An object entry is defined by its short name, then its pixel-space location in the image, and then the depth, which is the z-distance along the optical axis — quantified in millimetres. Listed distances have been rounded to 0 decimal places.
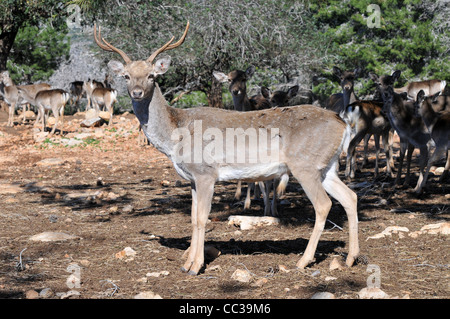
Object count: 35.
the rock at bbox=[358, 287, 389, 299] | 4238
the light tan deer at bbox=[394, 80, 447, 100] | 17328
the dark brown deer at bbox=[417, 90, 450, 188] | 9273
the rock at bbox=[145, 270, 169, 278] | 5141
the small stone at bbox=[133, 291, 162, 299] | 4375
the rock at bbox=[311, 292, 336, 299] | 4242
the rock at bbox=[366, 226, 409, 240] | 6242
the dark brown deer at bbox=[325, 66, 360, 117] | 12641
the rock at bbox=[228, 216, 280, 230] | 7043
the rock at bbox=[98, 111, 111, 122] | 20112
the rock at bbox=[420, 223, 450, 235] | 6141
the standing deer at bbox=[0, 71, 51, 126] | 21375
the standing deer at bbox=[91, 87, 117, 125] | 21203
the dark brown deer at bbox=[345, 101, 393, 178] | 11023
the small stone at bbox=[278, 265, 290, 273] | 5148
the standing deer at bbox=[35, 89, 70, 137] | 19031
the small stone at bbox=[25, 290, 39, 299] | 4457
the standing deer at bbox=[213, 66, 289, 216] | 7887
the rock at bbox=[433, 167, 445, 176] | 10667
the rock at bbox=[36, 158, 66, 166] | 12828
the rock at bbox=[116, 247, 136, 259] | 5742
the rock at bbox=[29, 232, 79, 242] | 6386
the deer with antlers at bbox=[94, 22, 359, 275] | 5297
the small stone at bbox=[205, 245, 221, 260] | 5715
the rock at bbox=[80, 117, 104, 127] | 18972
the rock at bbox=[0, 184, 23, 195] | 9352
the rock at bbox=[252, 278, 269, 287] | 4770
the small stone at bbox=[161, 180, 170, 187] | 10117
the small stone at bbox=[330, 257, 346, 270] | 5208
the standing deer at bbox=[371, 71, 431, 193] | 9922
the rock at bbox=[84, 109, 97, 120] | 20169
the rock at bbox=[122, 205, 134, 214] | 8064
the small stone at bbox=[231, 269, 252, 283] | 4891
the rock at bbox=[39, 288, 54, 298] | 4512
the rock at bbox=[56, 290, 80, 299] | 4489
